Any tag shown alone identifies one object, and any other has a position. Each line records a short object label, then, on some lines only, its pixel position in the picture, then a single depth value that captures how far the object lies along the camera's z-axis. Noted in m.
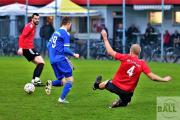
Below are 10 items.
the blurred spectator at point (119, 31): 48.92
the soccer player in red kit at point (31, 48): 20.48
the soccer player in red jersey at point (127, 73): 15.52
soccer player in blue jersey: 16.82
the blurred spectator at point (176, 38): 43.54
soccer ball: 18.59
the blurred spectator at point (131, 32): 44.84
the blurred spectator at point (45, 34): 42.41
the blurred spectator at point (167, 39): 43.89
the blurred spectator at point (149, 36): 42.34
